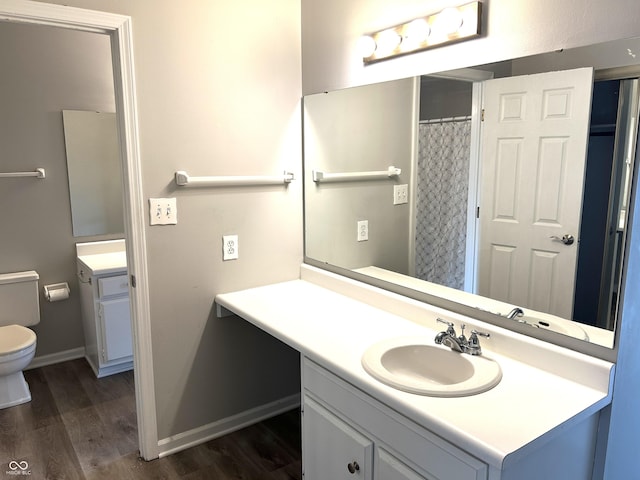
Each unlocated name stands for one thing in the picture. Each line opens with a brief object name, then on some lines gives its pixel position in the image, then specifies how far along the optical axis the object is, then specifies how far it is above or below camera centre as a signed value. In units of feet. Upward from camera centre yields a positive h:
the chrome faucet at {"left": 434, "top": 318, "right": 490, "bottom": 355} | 5.32 -1.85
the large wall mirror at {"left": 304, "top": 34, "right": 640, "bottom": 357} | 4.59 -0.15
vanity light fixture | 5.46 +1.69
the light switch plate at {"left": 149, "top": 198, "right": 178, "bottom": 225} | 6.98 -0.56
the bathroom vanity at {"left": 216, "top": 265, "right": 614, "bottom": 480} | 3.97 -2.03
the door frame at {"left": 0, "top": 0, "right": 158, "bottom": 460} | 5.90 +0.11
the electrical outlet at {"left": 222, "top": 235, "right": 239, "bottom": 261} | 7.73 -1.18
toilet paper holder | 10.54 -2.57
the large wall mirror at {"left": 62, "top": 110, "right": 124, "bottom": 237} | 10.58 -0.01
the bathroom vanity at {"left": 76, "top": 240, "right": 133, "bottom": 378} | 9.84 -2.78
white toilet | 8.92 -3.05
